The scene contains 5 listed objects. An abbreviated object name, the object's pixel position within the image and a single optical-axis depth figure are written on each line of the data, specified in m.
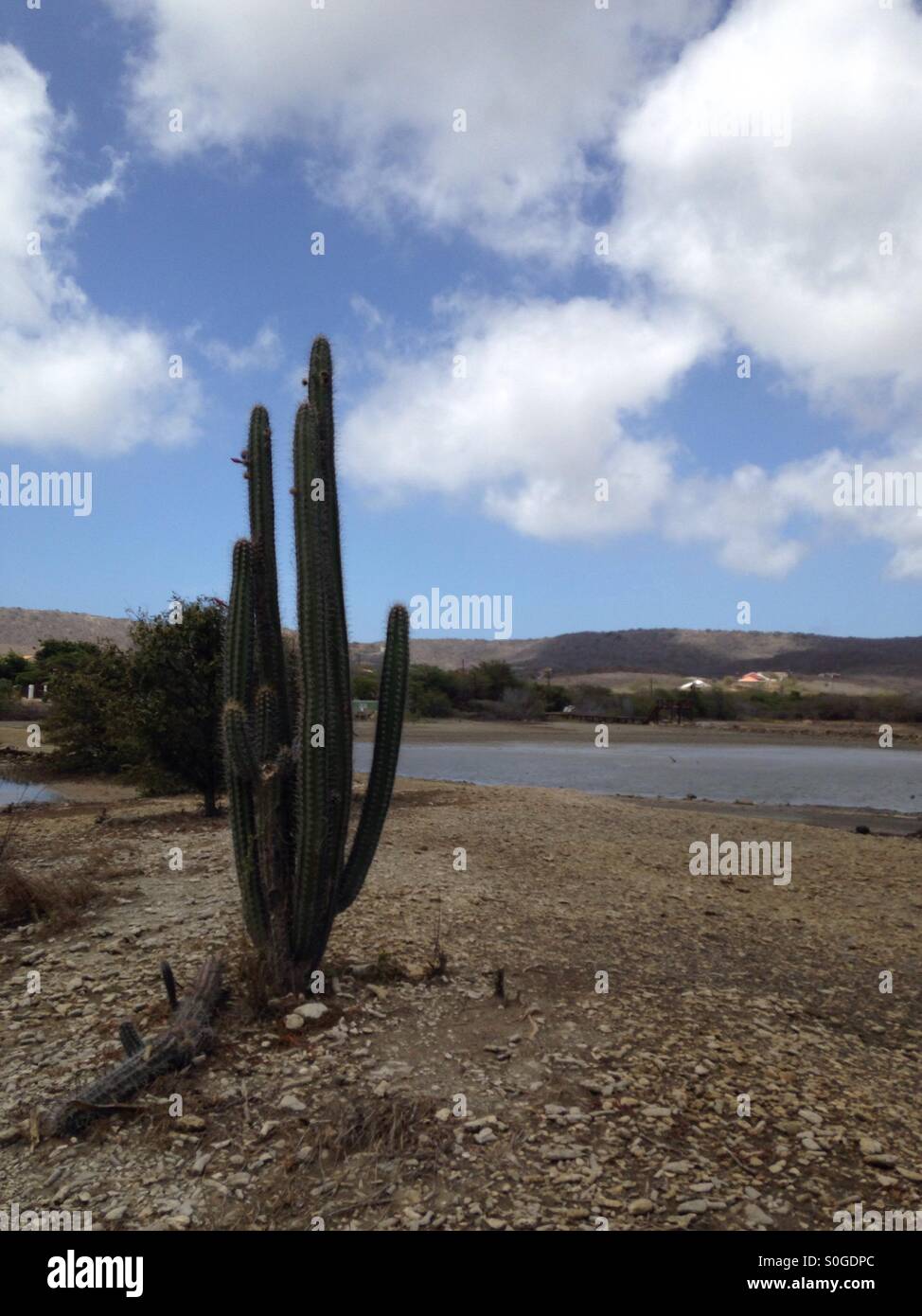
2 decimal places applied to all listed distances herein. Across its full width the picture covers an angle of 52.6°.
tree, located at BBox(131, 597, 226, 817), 14.72
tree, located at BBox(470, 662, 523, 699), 75.12
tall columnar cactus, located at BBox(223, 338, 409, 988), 5.88
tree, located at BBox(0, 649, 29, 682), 57.94
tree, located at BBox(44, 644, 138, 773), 19.23
